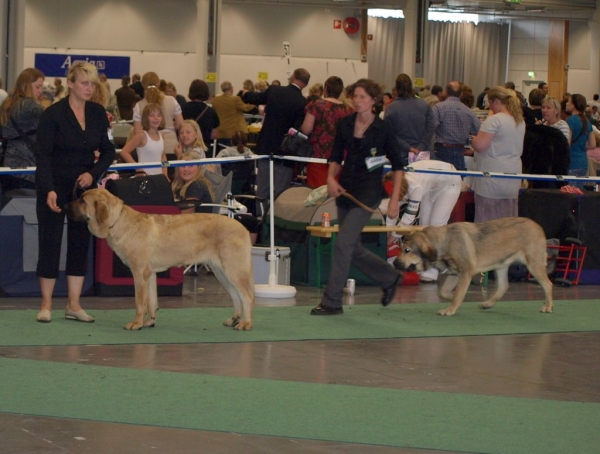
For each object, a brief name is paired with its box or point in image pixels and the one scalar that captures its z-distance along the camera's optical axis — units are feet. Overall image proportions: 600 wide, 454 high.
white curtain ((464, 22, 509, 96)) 107.55
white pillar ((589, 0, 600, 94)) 101.55
